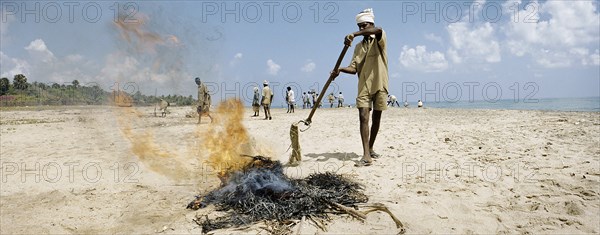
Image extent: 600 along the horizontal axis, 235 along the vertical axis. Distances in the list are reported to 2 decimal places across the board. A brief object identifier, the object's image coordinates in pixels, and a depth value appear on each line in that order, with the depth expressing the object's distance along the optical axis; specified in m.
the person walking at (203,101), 12.81
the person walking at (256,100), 17.09
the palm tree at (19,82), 37.28
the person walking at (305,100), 31.69
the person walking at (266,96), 15.73
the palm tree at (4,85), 35.59
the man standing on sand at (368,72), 5.14
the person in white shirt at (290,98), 21.94
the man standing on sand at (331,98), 32.44
